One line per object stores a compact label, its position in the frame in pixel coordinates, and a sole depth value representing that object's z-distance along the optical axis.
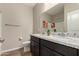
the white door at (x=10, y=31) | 1.97
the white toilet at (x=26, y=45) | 2.10
